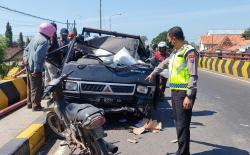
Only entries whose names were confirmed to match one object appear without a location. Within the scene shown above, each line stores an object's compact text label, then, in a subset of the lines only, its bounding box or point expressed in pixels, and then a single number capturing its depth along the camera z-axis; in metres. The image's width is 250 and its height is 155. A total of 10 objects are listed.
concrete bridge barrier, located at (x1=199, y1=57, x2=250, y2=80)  19.65
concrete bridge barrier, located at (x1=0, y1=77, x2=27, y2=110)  9.16
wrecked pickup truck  7.77
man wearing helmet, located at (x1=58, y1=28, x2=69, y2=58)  11.38
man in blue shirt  8.23
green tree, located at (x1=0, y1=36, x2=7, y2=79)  18.76
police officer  5.50
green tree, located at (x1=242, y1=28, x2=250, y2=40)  120.94
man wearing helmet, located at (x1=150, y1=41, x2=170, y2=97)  10.91
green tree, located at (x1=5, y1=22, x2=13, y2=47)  120.90
